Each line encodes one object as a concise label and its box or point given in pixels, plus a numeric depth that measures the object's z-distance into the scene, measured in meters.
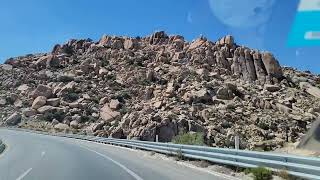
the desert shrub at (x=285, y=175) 13.15
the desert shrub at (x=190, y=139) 28.95
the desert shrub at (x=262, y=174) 13.80
